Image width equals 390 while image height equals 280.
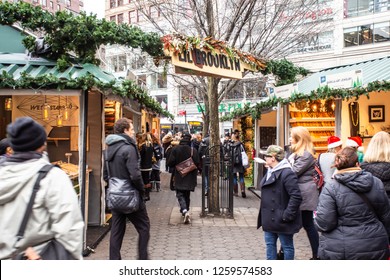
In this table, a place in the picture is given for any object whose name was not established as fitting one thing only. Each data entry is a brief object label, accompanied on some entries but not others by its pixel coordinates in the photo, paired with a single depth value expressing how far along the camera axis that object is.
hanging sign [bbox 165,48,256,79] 7.74
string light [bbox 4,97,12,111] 9.11
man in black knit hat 2.81
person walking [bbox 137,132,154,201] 11.02
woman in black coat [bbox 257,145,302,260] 5.07
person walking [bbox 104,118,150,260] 5.46
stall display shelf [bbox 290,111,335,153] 11.31
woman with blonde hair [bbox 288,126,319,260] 5.91
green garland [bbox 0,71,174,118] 6.10
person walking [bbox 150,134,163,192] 14.09
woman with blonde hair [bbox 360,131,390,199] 4.83
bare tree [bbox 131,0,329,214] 9.95
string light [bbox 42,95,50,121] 8.55
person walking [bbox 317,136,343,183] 6.37
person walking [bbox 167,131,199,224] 8.71
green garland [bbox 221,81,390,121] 7.30
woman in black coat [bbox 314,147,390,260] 3.76
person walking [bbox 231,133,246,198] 12.03
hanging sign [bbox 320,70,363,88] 7.75
